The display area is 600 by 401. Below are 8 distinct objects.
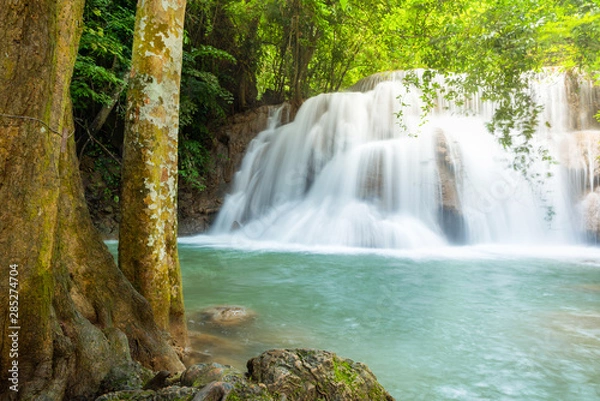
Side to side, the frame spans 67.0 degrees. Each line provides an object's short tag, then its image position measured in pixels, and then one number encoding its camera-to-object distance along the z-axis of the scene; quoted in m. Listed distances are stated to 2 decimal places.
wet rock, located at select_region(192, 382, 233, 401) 1.88
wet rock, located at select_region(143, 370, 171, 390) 2.27
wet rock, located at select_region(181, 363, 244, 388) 2.10
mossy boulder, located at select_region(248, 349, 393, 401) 2.22
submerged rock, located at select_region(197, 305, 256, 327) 5.22
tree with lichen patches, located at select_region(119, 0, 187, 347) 3.58
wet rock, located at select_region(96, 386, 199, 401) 1.96
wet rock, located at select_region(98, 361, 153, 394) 2.32
